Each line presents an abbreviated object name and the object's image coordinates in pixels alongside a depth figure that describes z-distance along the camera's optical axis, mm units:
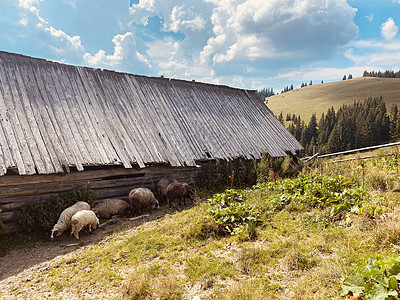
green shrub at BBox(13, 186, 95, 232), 7922
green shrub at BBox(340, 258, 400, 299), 2824
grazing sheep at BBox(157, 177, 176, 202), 11113
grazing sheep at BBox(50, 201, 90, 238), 7643
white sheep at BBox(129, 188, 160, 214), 9711
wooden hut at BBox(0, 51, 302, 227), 8633
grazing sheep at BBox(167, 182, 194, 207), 10023
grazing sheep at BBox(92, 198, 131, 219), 9391
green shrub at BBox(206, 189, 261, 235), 6484
